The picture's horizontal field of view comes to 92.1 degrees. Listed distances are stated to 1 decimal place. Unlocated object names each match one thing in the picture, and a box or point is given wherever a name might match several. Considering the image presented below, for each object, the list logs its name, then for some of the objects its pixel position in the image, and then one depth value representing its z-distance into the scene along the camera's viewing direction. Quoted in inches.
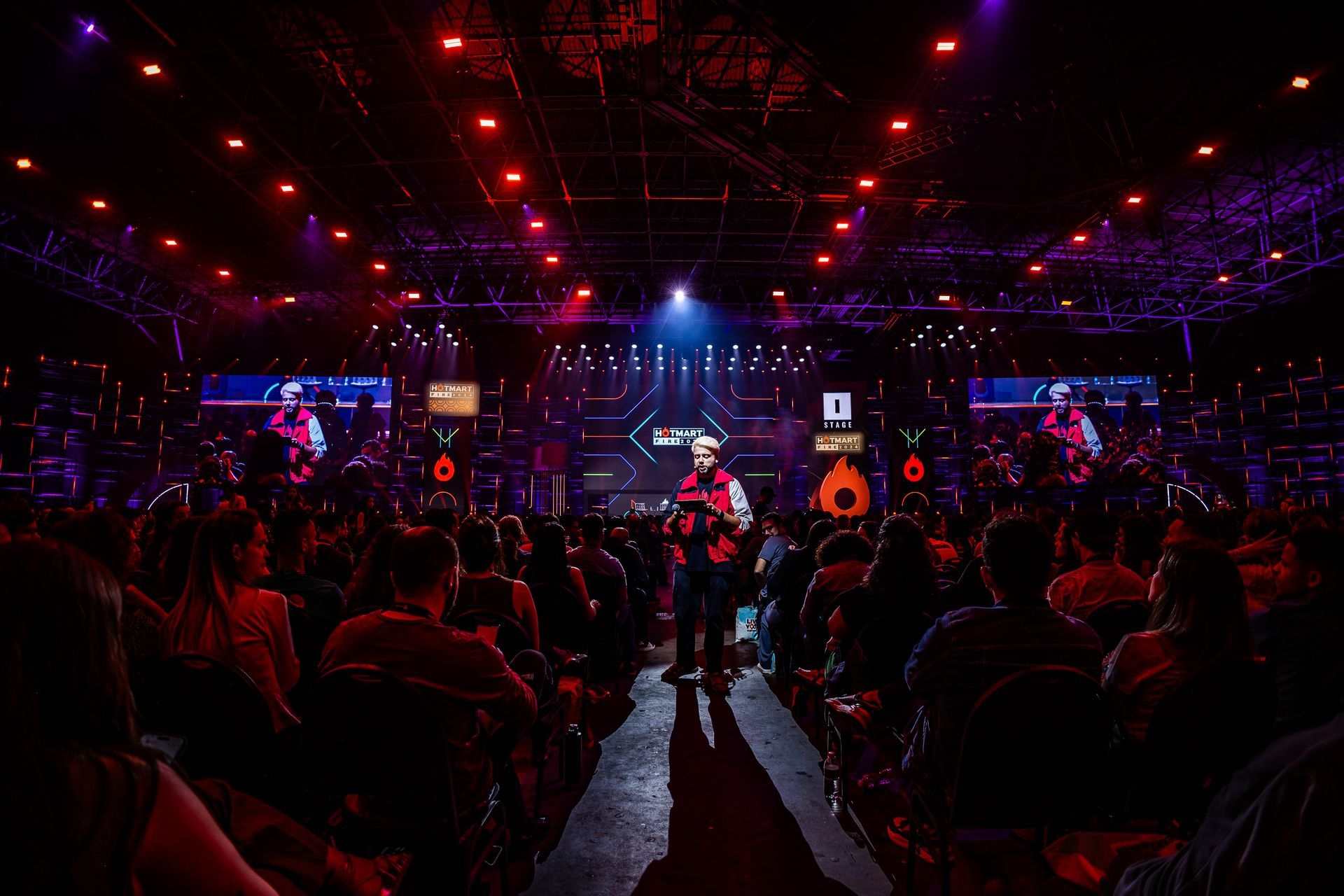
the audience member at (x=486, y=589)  128.7
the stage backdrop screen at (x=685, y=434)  694.5
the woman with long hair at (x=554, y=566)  166.6
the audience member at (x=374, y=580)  131.6
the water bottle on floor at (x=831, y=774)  138.8
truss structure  324.2
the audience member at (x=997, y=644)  84.8
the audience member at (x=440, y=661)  76.9
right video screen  658.2
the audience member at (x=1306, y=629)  96.1
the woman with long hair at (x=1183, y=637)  86.0
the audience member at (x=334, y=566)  184.7
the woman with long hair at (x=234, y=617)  93.6
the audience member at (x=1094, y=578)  142.5
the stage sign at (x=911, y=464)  660.1
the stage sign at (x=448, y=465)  668.1
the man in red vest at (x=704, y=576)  235.3
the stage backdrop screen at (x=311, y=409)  679.1
